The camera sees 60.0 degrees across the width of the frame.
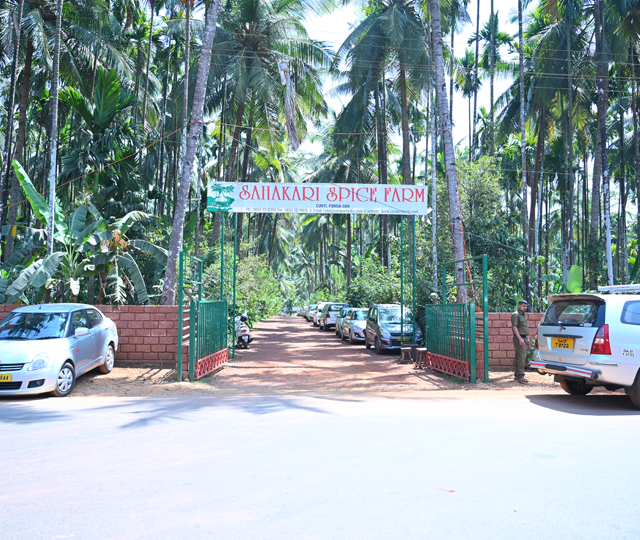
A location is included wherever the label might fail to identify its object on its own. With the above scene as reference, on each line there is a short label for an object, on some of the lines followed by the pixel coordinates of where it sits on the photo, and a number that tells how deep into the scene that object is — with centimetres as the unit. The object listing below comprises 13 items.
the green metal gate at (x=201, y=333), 1148
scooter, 1814
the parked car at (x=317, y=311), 3852
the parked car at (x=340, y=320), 2675
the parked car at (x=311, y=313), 4429
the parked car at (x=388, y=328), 1811
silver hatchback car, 936
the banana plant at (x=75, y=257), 1352
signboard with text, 1457
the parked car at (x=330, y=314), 3362
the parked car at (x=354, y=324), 2277
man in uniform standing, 1194
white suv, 832
